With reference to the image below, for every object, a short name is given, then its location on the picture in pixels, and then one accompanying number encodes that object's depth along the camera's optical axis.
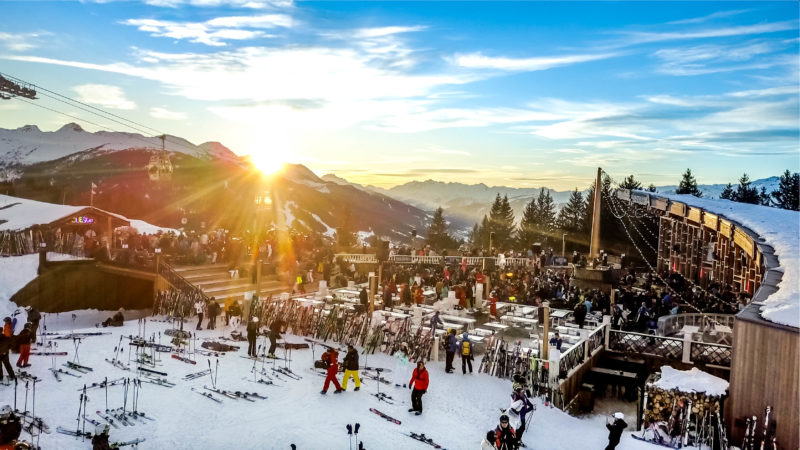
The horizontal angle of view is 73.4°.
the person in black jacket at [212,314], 19.42
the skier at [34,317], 16.25
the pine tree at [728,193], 58.01
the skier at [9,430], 8.45
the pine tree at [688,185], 60.84
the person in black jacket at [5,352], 12.35
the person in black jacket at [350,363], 12.84
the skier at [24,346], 13.52
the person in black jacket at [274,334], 15.70
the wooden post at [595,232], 28.14
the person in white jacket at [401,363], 14.97
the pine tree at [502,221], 74.87
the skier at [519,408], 10.58
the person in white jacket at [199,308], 19.53
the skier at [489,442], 8.96
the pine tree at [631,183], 66.88
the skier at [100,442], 8.54
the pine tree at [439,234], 68.12
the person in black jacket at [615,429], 10.22
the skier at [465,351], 14.71
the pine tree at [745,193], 54.24
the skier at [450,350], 14.95
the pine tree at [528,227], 69.94
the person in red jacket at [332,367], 12.72
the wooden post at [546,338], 13.92
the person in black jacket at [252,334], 15.68
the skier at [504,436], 9.22
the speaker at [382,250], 27.28
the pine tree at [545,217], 68.31
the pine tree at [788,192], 49.91
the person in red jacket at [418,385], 11.80
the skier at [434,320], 16.29
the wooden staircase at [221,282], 24.19
